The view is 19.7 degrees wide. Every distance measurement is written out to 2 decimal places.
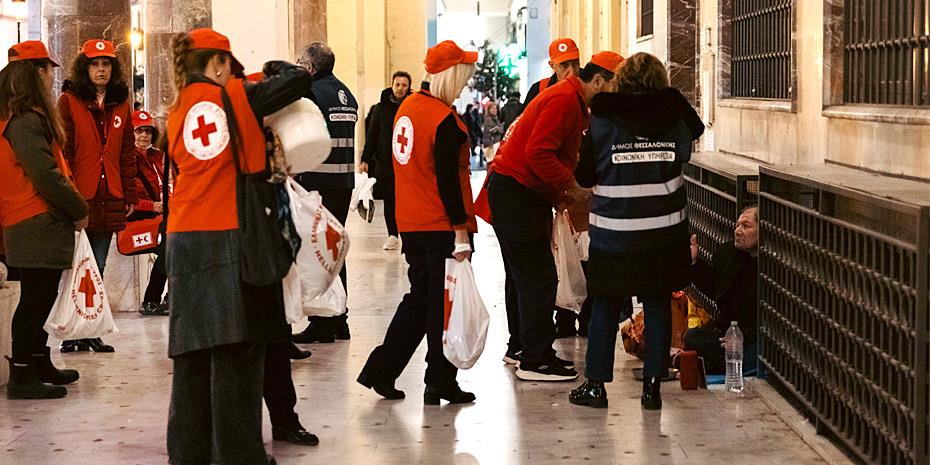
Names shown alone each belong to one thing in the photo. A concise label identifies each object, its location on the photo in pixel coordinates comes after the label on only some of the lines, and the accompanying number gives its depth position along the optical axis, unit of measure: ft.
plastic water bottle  45.88
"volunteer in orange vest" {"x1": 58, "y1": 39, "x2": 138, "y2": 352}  54.33
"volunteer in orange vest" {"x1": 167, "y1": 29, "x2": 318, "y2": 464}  32.79
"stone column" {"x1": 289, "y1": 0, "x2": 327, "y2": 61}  119.77
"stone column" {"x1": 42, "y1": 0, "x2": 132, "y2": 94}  73.34
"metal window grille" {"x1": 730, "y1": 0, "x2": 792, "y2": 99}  58.28
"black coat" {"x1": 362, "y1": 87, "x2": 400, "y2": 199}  77.66
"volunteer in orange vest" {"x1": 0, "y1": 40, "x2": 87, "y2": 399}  45.12
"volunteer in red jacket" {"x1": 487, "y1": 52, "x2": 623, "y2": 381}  45.42
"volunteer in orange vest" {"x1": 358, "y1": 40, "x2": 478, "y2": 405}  42.85
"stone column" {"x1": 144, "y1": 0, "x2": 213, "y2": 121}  80.88
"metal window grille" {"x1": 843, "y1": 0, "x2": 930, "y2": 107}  39.40
